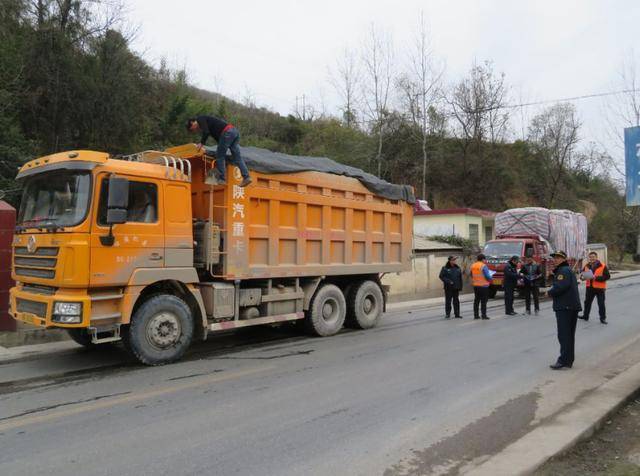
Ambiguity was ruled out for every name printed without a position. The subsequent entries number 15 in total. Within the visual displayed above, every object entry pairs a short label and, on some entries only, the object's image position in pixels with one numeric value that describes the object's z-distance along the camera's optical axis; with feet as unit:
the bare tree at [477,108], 128.77
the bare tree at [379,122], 116.78
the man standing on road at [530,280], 48.91
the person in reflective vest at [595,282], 41.24
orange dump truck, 22.85
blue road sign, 22.38
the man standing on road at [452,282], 44.01
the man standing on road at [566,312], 24.45
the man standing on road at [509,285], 46.79
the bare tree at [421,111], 116.47
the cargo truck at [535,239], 66.33
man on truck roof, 26.94
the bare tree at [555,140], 154.88
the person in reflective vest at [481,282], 42.86
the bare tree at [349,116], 128.96
